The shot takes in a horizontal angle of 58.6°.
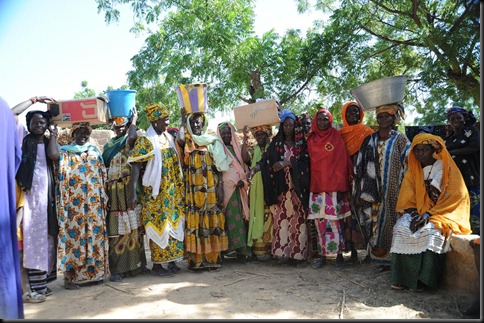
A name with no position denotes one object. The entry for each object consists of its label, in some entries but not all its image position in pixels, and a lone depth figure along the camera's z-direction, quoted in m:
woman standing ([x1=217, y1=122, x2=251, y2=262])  5.78
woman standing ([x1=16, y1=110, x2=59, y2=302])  4.45
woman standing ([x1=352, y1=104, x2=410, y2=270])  5.06
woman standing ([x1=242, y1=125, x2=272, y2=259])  5.83
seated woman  4.08
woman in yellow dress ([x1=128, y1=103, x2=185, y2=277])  5.23
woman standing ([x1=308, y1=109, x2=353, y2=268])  5.37
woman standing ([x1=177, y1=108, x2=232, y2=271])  5.53
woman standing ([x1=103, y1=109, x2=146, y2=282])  5.21
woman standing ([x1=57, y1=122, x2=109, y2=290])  4.85
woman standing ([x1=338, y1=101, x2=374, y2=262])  5.44
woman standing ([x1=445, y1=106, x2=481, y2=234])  5.06
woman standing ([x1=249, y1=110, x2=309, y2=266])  5.57
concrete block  3.86
